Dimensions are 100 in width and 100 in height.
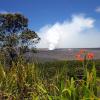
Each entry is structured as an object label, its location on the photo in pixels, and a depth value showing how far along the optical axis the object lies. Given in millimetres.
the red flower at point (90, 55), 2908
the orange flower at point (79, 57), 2949
